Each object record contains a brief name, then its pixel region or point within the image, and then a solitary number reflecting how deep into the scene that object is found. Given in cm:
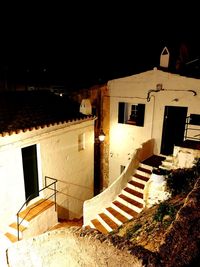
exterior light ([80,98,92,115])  1273
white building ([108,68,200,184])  1146
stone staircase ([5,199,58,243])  805
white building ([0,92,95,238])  837
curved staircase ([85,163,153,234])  888
